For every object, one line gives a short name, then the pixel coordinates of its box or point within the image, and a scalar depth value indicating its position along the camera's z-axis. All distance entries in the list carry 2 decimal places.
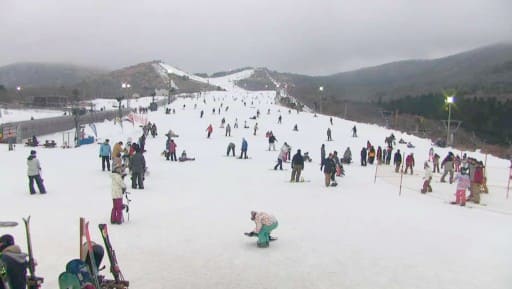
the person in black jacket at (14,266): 5.76
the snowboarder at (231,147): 29.34
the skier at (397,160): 26.27
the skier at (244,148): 28.38
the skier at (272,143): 33.57
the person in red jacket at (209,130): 39.97
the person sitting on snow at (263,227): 10.20
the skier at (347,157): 29.02
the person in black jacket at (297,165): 20.11
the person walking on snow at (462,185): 16.12
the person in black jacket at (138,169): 16.09
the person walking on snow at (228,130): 41.66
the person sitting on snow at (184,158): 26.28
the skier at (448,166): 22.48
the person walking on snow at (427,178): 18.94
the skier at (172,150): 26.16
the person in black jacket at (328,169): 19.47
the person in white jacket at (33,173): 14.61
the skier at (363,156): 28.41
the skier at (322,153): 25.75
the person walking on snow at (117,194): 11.38
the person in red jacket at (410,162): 25.38
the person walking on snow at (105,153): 20.45
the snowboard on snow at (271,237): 10.32
